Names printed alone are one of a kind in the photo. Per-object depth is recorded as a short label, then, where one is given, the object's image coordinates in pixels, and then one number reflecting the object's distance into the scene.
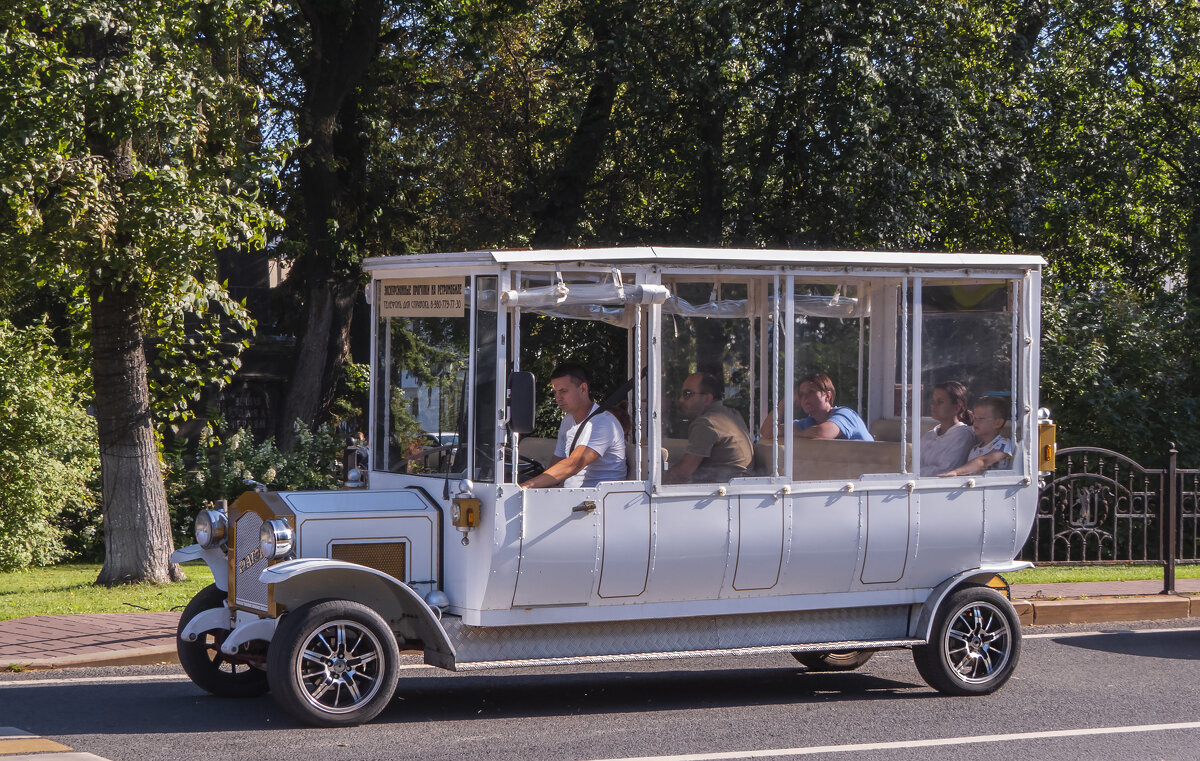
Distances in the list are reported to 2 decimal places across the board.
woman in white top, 16.50
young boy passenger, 16.67
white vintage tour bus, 14.05
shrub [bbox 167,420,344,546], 32.94
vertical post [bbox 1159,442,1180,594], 25.08
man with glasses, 15.20
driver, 14.74
